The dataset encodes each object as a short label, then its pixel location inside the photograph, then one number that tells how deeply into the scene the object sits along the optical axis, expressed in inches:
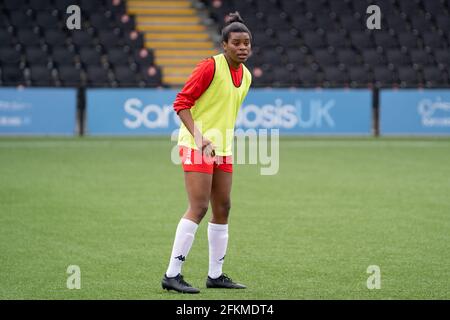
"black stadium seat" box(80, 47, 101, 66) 997.8
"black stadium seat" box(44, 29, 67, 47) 1013.2
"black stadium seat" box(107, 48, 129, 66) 1013.2
